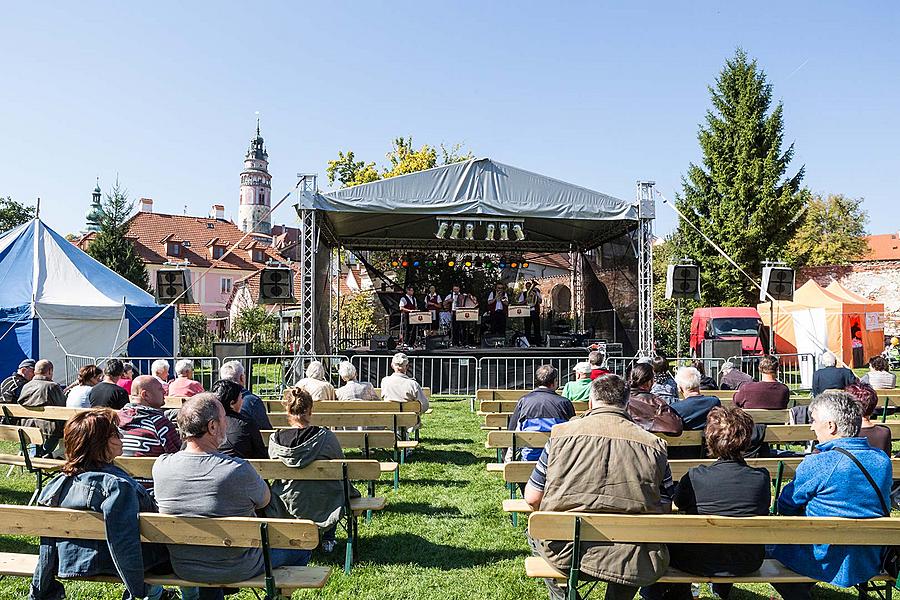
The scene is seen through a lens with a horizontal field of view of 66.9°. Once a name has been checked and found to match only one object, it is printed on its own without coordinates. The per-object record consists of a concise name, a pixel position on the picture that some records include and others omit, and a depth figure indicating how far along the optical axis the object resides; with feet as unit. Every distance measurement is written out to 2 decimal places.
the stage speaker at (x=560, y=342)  49.65
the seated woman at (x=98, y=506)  8.80
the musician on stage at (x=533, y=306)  53.72
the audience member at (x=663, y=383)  18.17
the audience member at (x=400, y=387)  23.79
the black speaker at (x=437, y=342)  49.36
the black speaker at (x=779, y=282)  38.88
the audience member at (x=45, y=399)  19.24
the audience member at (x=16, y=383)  22.26
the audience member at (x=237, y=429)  13.61
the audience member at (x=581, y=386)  20.79
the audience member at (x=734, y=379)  27.20
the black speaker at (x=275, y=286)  39.65
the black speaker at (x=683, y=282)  39.52
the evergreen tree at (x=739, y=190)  83.82
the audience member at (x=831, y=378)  22.57
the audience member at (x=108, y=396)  16.85
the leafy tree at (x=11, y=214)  123.03
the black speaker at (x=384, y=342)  48.73
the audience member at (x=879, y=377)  26.68
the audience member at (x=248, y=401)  14.94
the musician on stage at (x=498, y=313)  53.88
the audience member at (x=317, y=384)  20.30
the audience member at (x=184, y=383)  21.11
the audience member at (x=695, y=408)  15.64
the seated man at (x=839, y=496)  9.32
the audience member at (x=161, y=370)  23.26
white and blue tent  38.86
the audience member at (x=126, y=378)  21.58
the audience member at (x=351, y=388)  23.15
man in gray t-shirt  9.30
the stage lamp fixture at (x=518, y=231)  40.94
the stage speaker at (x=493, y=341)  49.67
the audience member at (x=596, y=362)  22.69
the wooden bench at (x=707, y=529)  8.79
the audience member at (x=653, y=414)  14.39
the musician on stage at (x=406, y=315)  52.44
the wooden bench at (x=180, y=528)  8.82
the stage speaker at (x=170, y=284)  37.91
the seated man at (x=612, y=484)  9.04
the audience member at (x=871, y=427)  12.64
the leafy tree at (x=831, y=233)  107.24
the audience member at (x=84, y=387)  19.56
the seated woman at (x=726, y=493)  9.35
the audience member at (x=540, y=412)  15.83
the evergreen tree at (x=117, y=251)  88.02
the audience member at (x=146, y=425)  13.47
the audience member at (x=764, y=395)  19.92
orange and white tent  63.10
